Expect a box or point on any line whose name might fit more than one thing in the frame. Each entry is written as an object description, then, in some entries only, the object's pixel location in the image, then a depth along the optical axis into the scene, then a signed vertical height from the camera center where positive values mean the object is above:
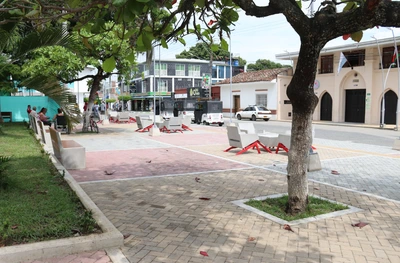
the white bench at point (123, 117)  28.68 -0.94
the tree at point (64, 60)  14.78 +1.83
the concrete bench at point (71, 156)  8.72 -1.20
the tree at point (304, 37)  4.41 +0.85
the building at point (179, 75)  65.36 +5.30
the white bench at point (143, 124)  20.10 -1.03
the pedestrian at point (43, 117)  18.44 -0.59
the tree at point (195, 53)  73.96 +10.19
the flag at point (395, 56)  25.99 +3.35
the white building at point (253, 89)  39.25 +1.70
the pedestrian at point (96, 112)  36.34 -0.72
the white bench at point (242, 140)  11.66 -1.11
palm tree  7.46 +1.18
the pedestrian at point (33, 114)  18.71 -0.46
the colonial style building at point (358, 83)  29.28 +1.76
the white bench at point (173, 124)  19.27 -0.99
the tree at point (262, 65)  81.25 +8.55
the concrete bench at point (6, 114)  26.51 -0.64
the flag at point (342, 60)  29.65 +3.51
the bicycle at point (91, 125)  19.22 -1.04
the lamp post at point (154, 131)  17.25 -1.22
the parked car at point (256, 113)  35.12 -0.80
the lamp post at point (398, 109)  25.18 -0.33
